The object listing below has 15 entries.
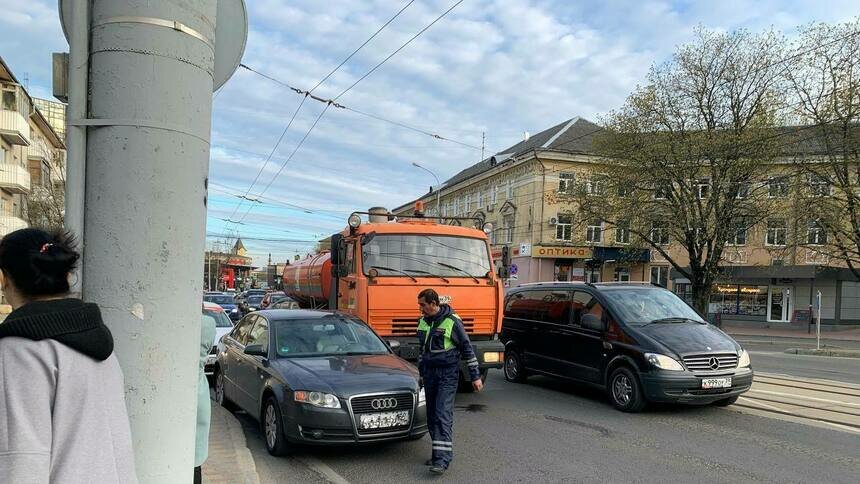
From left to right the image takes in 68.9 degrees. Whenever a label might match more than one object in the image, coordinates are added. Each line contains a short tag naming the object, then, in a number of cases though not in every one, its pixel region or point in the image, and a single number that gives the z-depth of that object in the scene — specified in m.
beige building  36.12
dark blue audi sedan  6.01
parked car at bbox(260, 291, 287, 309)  23.59
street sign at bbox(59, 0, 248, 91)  2.77
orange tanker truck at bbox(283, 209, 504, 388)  9.30
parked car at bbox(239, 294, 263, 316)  34.75
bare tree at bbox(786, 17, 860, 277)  23.98
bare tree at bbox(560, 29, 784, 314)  26.72
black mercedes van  8.25
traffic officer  5.82
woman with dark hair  1.53
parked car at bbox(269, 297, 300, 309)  16.02
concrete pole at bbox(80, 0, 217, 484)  2.23
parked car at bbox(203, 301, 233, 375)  13.03
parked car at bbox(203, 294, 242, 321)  24.47
